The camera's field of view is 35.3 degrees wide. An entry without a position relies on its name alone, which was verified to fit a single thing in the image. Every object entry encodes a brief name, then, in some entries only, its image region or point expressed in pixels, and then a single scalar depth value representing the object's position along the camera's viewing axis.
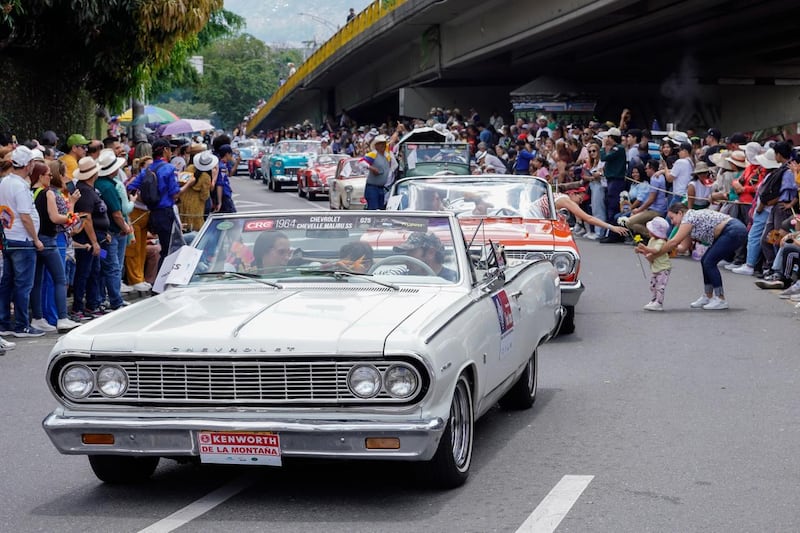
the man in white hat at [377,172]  20.97
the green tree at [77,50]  20.11
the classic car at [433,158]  25.67
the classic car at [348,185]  29.20
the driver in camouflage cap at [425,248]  7.58
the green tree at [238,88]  142.38
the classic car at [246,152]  54.94
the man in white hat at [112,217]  13.95
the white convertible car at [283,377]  5.95
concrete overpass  31.47
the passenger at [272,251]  7.65
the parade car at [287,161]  40.84
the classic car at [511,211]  12.14
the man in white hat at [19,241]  12.09
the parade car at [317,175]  36.00
